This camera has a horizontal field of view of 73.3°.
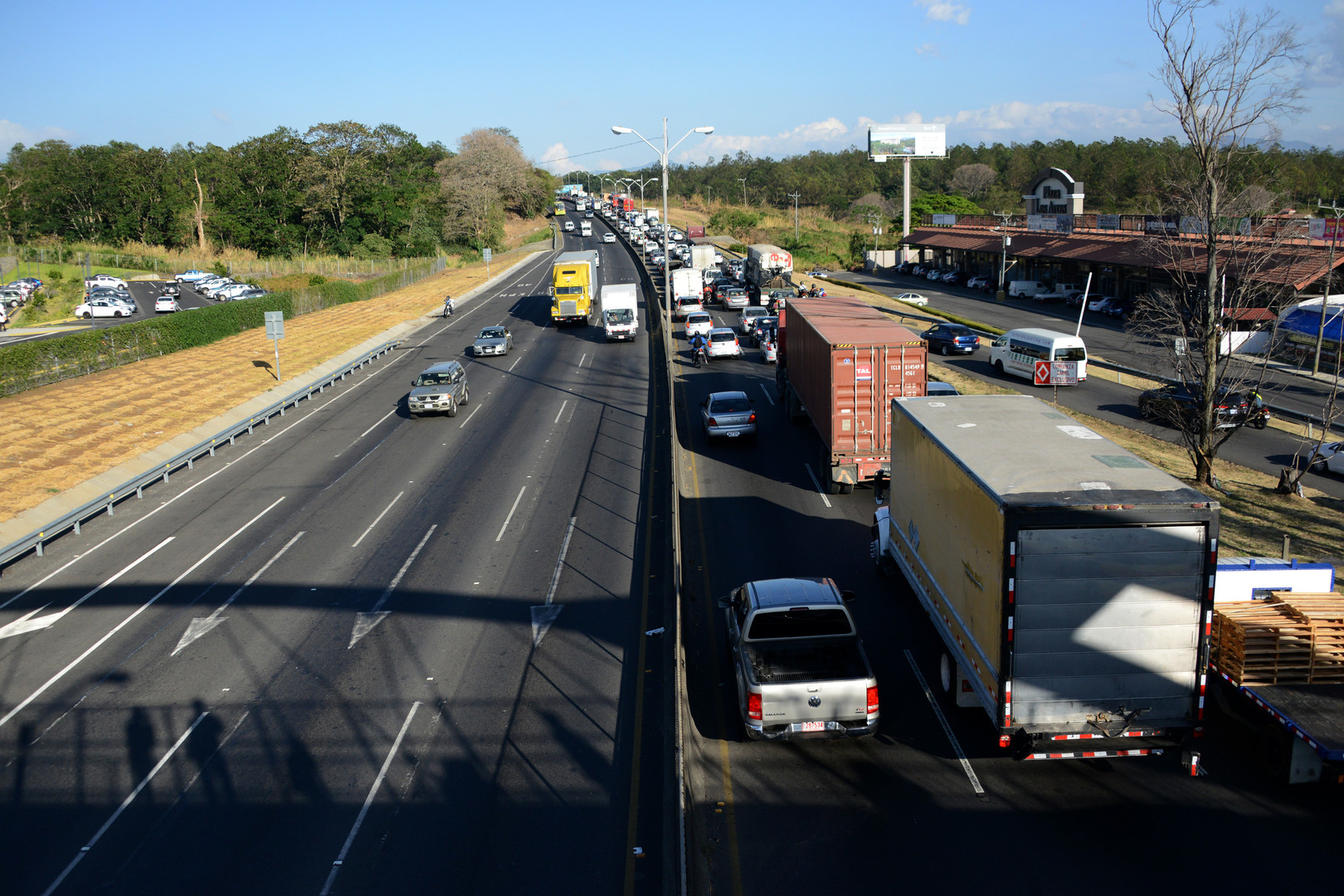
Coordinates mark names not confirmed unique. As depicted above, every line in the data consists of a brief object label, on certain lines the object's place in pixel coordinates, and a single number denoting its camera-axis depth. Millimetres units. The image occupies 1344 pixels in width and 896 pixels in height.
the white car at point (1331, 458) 25031
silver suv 32688
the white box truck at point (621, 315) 47625
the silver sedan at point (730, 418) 27109
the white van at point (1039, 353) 36938
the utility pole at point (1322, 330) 37031
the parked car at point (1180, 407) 28438
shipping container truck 21812
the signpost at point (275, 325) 37000
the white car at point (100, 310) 63094
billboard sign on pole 115500
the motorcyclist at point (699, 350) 42281
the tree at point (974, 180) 152250
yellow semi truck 52656
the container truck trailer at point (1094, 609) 9461
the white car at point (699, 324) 47000
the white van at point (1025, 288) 68938
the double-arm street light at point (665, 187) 41138
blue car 44750
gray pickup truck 10914
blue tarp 41531
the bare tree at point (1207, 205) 21484
